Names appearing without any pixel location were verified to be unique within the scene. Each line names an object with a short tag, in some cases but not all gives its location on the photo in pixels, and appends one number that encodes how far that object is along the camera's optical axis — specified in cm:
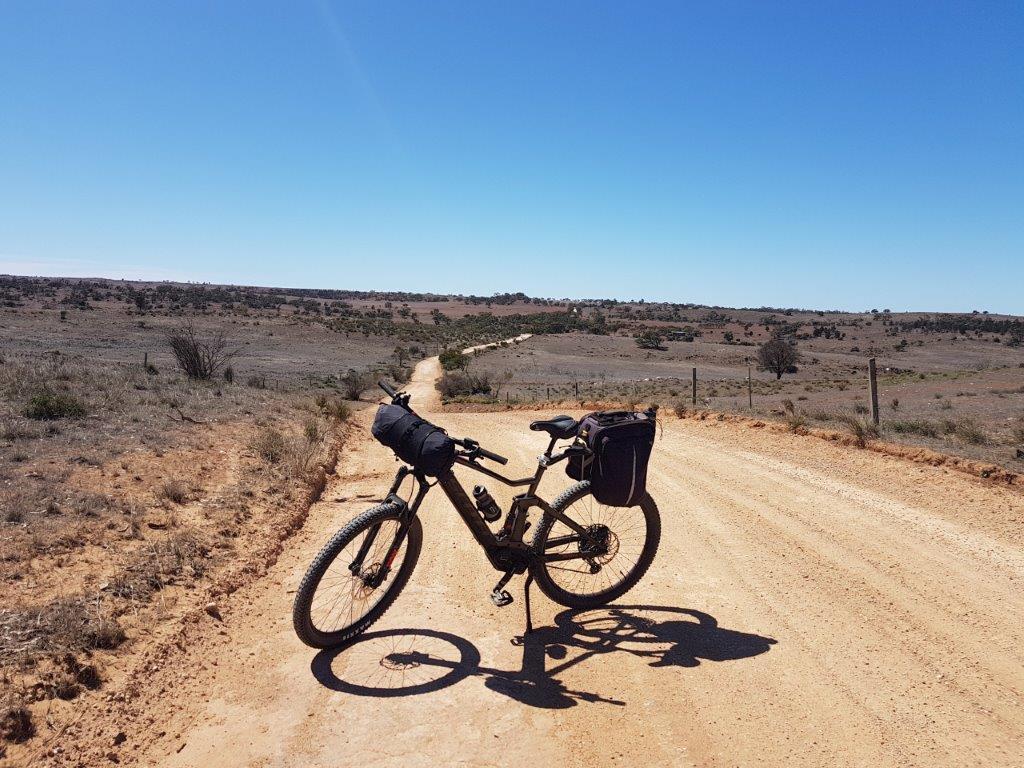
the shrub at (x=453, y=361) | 3947
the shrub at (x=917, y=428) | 1347
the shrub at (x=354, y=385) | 2462
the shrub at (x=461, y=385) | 2911
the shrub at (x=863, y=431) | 1055
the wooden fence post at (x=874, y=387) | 1241
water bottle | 414
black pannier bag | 428
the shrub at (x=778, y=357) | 5015
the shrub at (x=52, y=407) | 1000
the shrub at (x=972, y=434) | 1265
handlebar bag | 395
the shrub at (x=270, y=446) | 959
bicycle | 409
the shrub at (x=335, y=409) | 1542
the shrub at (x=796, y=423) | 1223
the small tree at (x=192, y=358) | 2188
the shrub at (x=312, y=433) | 1141
